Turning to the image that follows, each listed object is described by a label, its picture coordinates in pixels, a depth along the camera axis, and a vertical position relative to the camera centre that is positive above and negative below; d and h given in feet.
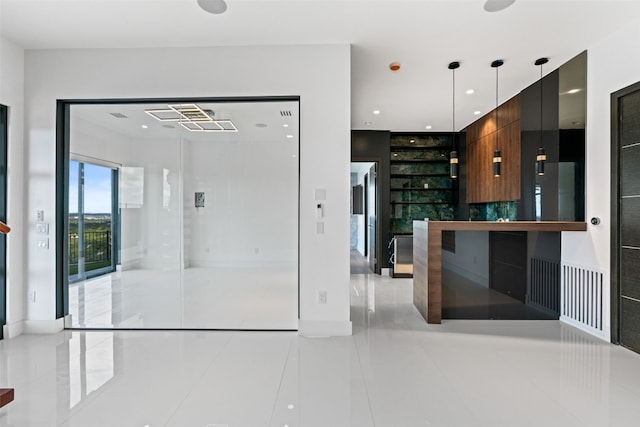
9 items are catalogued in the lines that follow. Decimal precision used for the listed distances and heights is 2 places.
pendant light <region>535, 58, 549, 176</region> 12.01 +1.86
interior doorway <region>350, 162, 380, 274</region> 23.48 -0.65
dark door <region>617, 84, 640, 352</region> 9.81 -0.23
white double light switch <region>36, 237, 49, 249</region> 11.55 -1.08
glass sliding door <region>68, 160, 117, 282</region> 12.20 -0.30
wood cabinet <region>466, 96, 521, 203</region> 15.94 +3.20
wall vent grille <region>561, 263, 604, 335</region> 10.99 -2.98
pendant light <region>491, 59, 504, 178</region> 12.76 +2.18
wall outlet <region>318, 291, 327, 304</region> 11.30 -2.88
